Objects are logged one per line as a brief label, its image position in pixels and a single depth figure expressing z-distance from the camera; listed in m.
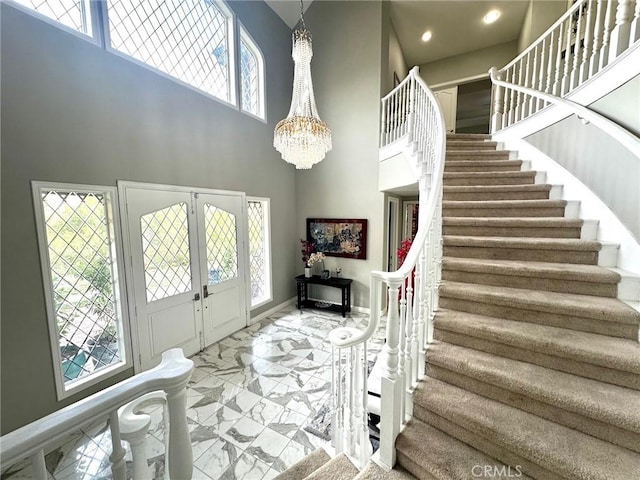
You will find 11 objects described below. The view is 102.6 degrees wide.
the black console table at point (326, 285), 4.59
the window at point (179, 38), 2.63
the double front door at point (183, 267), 2.76
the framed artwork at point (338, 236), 4.67
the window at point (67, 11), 2.08
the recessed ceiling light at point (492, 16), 4.53
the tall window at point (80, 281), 2.15
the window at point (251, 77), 4.11
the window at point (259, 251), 4.38
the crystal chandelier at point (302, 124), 2.81
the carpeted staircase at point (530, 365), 1.23
